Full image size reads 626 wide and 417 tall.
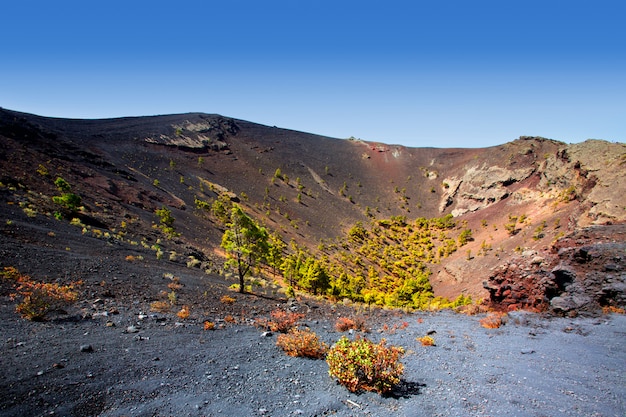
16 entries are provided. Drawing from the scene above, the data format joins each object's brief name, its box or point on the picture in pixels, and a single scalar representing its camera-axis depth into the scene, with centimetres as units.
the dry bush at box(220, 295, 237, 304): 1477
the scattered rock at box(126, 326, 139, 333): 934
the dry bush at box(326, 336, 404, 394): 717
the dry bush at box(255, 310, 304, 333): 1177
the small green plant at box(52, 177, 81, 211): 2338
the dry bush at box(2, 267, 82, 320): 905
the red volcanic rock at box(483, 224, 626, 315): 1301
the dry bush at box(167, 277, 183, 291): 1456
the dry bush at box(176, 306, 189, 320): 1136
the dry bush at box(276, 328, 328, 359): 927
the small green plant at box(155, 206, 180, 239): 2873
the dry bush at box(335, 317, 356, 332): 1311
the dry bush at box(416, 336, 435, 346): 1141
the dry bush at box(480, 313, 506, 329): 1340
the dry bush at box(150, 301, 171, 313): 1162
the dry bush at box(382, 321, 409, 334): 1372
